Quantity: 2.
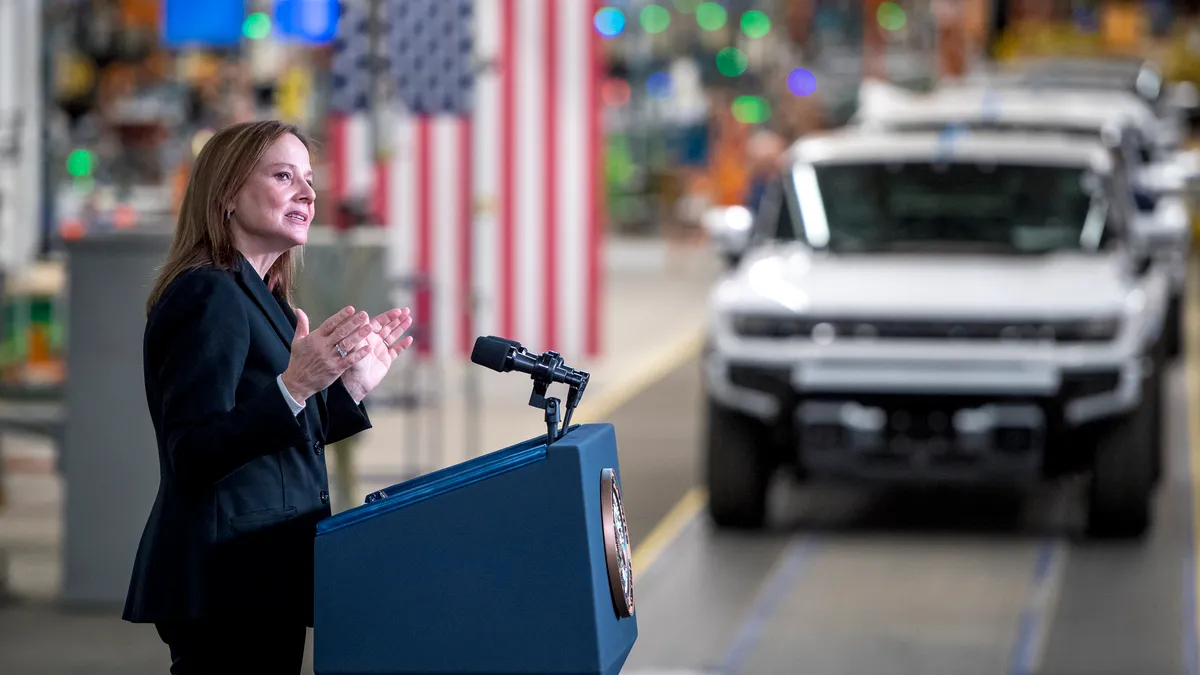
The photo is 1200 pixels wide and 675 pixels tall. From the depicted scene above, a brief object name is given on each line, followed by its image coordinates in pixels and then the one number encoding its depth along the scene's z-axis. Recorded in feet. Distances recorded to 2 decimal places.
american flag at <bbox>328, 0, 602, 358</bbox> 102.27
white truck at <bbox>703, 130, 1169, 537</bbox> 58.95
